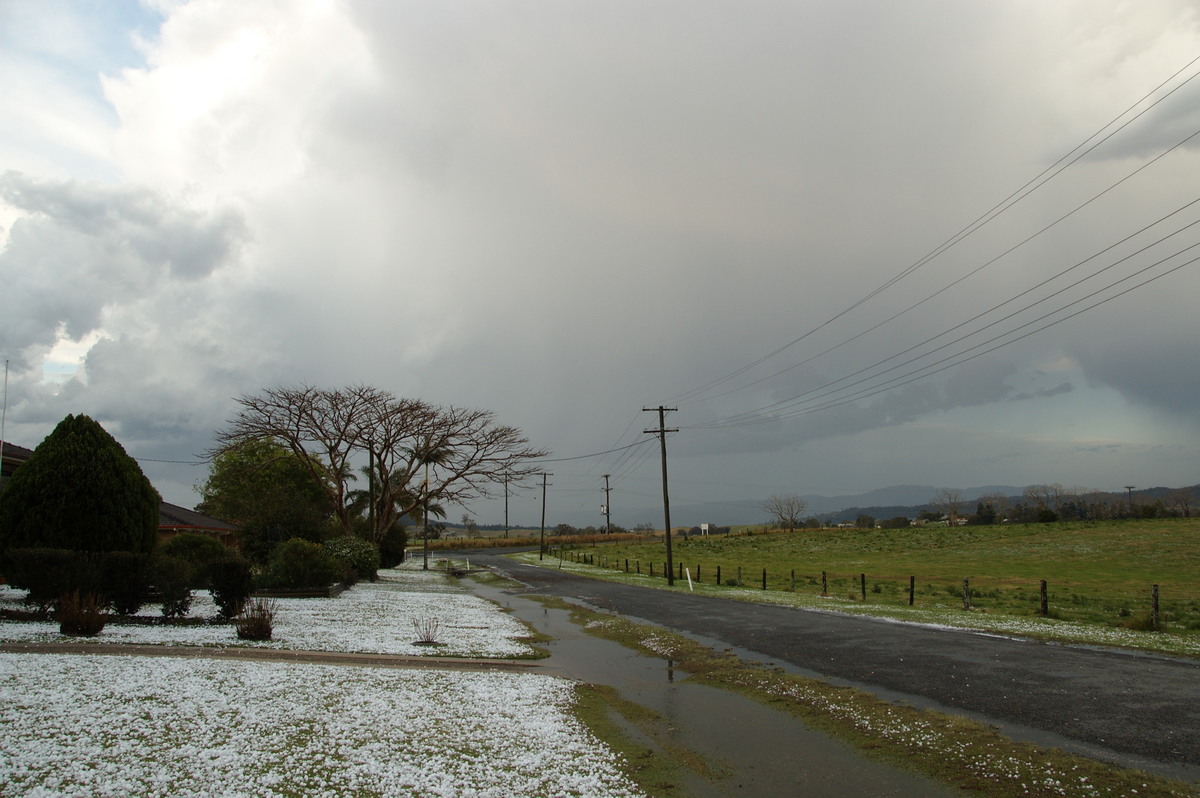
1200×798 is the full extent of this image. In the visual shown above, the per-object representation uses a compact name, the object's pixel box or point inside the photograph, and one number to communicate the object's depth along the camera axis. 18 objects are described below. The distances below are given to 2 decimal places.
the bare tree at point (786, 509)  150.59
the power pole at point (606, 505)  118.75
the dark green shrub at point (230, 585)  16.19
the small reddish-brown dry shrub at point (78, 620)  12.77
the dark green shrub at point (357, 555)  33.22
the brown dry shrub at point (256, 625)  13.88
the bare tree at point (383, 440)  37.41
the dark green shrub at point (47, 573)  14.21
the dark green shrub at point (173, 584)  15.33
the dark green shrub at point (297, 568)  25.02
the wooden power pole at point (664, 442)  43.42
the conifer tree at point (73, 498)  16.33
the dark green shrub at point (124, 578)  15.20
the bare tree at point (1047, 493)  150.75
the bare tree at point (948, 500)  158.38
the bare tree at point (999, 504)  113.62
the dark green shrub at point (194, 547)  22.08
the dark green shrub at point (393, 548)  50.25
